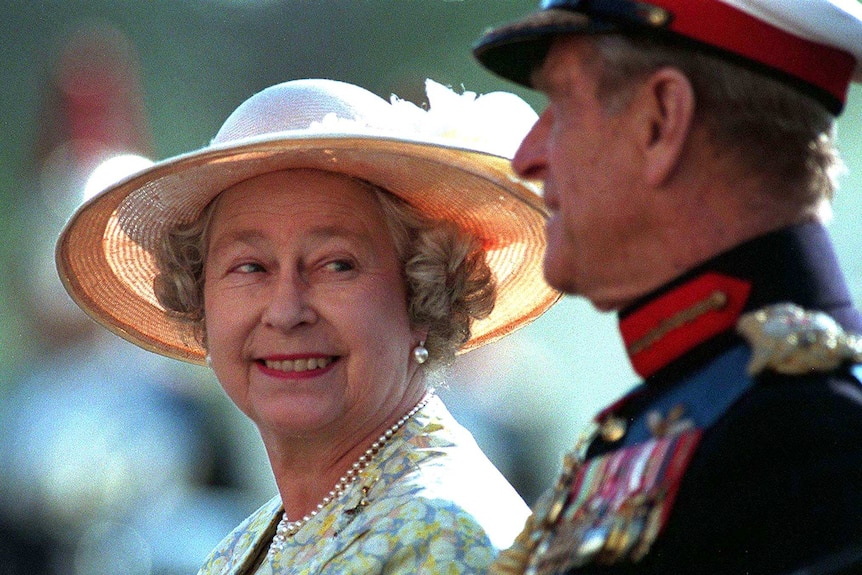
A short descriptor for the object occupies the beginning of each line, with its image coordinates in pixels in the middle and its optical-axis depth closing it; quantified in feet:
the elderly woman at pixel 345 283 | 21.17
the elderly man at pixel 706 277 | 19.97
